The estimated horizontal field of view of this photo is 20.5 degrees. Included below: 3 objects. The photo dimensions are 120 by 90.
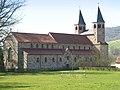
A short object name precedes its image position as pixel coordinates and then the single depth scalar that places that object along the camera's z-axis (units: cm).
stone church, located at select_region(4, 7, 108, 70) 8688
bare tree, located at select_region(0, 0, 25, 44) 3728
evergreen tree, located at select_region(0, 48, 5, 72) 7945
